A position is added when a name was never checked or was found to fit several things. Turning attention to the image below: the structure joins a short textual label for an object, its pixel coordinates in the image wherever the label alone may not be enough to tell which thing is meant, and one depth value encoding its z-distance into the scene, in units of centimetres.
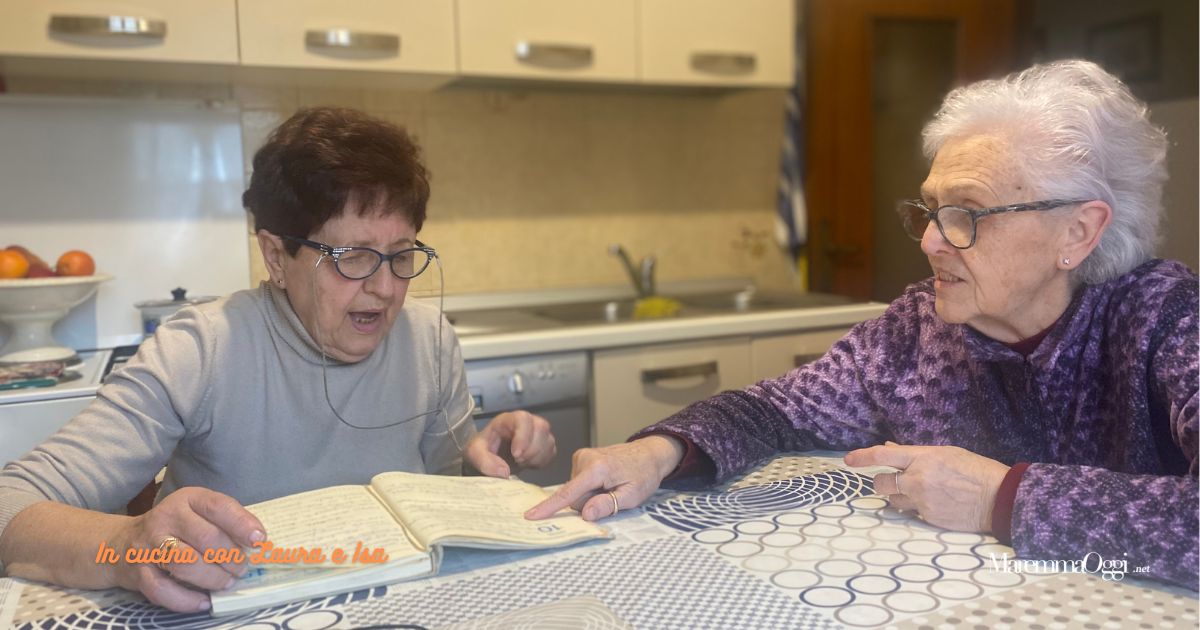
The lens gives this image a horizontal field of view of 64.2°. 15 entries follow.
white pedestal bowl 189
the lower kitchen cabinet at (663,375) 220
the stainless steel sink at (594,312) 257
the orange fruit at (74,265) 203
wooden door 303
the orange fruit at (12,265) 191
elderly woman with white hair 96
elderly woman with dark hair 110
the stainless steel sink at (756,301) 260
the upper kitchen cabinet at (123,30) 189
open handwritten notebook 87
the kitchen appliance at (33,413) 172
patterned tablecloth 80
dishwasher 206
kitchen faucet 276
